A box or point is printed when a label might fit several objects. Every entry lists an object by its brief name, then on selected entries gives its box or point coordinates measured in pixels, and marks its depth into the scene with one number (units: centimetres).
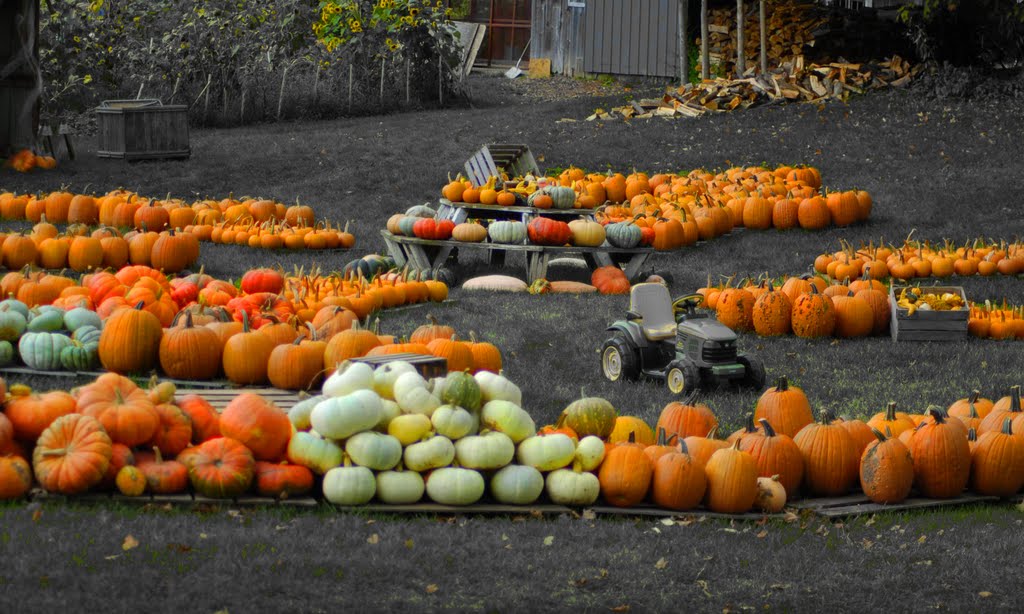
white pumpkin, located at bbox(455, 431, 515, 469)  1262
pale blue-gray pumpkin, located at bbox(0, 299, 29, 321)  1631
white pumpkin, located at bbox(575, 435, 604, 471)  1301
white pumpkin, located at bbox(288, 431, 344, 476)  1237
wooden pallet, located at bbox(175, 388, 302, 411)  1438
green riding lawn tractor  1752
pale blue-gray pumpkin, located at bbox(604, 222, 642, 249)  2575
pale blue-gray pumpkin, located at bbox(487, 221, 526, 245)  2533
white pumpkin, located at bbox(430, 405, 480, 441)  1267
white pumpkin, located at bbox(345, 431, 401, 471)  1230
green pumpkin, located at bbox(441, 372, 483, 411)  1287
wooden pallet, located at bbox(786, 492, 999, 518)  1349
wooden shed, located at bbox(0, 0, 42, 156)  3625
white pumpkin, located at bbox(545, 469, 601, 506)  1277
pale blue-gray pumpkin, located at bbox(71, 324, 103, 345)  1609
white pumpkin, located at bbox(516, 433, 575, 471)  1282
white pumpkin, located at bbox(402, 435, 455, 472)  1250
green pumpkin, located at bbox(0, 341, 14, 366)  1588
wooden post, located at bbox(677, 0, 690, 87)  4759
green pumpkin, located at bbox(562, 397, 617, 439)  1409
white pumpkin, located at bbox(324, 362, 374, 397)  1275
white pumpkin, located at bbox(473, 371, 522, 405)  1331
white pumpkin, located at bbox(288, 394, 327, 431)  1280
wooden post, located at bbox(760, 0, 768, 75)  4581
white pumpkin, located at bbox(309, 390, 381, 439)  1230
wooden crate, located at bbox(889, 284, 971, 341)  2098
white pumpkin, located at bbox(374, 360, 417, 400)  1311
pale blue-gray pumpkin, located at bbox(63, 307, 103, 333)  1650
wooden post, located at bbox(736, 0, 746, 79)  4503
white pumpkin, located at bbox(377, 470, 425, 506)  1236
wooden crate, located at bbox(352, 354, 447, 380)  1389
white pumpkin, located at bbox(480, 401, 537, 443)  1298
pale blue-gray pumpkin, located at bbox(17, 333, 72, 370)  1577
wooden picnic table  2519
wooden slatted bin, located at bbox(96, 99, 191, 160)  3722
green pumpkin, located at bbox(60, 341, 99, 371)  1587
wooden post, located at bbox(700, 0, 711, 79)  4592
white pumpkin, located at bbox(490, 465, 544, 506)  1265
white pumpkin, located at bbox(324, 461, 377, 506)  1217
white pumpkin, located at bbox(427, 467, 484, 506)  1245
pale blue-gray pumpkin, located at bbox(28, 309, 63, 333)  1620
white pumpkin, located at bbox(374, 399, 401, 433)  1268
